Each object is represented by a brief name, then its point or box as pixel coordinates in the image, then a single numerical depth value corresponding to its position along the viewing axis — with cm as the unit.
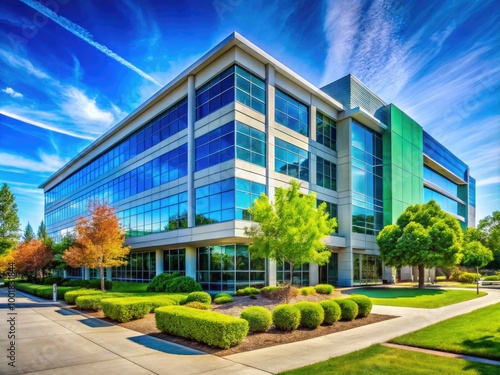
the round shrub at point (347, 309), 1427
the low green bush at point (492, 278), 4579
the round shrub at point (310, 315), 1252
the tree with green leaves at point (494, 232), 2679
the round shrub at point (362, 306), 1506
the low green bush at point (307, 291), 2211
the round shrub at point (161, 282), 2511
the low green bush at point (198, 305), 1541
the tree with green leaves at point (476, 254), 4388
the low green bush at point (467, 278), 4141
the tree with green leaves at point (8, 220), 4960
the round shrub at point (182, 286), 2303
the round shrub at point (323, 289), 2360
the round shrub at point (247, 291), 2200
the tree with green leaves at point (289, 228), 1950
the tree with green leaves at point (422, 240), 2812
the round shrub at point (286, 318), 1204
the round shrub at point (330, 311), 1329
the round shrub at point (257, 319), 1162
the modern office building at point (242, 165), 2581
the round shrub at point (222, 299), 1908
